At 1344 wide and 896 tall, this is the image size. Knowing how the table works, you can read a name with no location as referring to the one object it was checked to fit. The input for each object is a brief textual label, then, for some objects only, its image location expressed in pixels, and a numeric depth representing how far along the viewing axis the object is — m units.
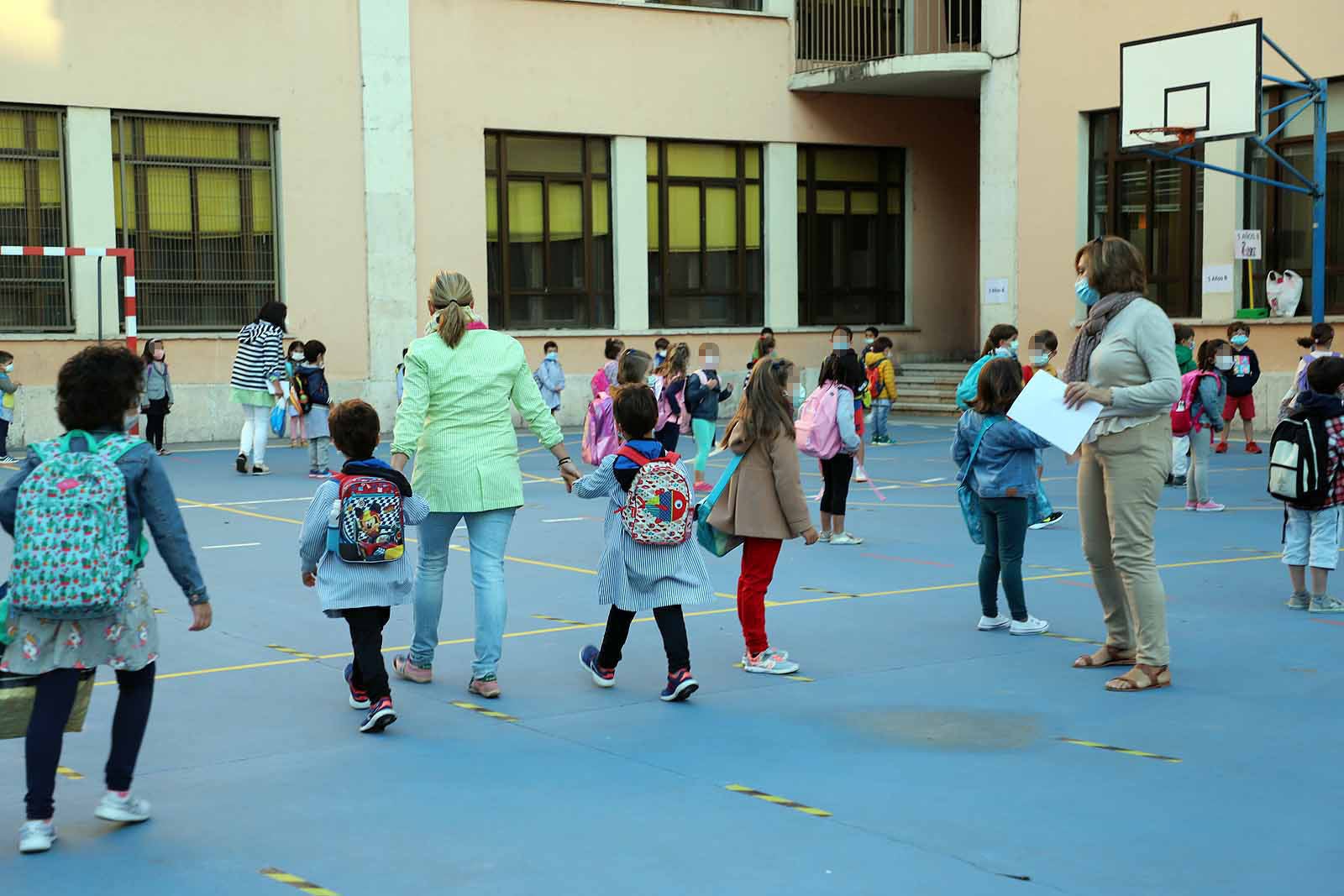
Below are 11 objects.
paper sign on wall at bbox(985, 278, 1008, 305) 27.84
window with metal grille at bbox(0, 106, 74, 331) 23.31
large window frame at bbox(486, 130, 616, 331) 27.44
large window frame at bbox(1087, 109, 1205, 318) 24.89
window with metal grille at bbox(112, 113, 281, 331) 24.20
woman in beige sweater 7.21
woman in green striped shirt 7.19
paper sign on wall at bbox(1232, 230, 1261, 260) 22.75
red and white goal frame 21.08
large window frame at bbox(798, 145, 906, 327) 30.75
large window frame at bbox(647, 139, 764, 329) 28.91
